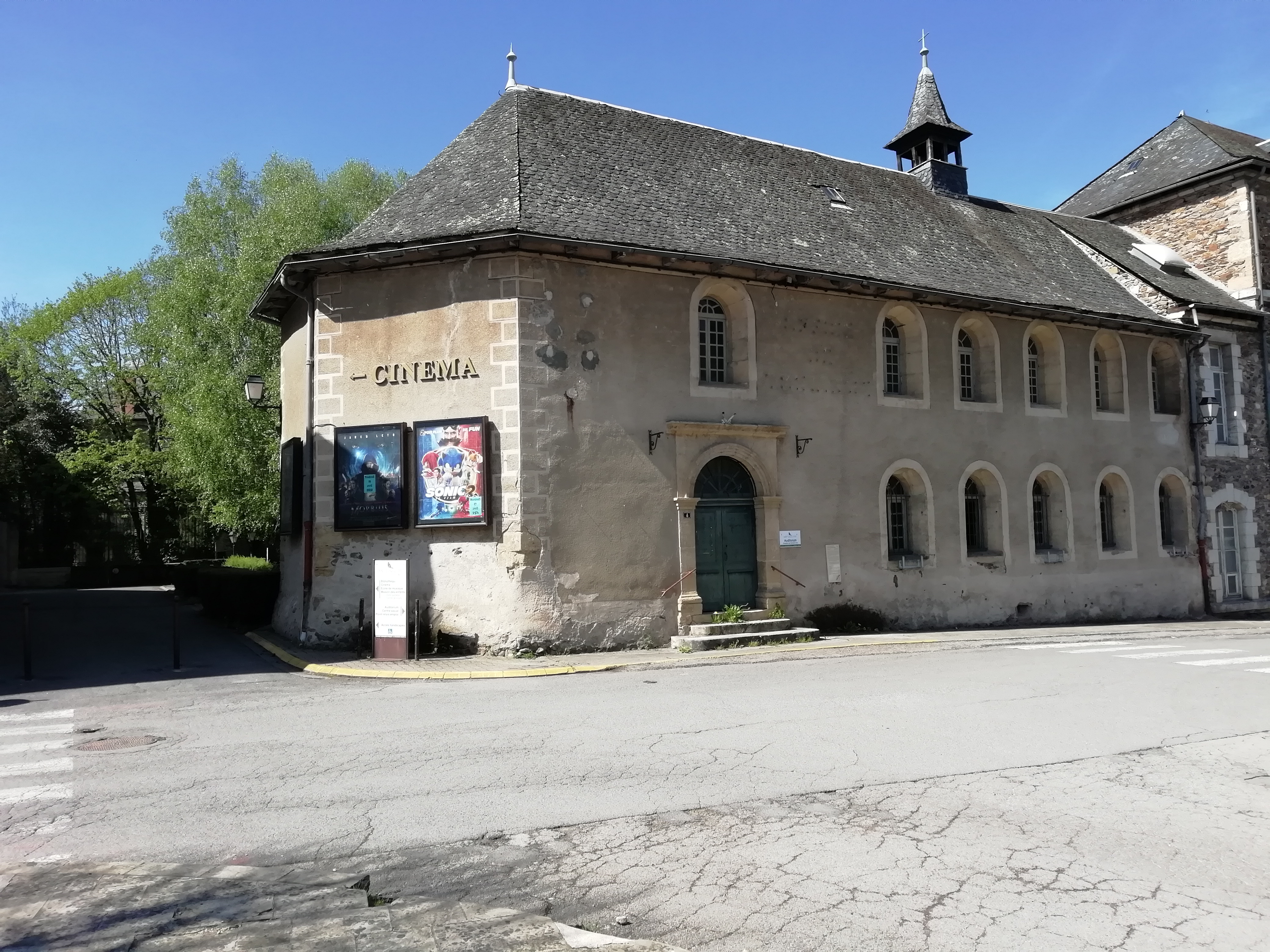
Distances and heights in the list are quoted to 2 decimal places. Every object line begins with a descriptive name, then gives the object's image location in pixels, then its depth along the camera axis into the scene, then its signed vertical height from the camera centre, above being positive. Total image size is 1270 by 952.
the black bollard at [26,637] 11.58 -0.98
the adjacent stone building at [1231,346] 21.88 +4.43
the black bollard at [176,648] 12.23 -1.24
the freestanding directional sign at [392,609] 12.68 -0.81
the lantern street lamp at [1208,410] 21.23 +2.77
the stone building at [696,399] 13.59 +2.43
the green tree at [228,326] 23.78 +6.19
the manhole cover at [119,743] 7.75 -1.58
